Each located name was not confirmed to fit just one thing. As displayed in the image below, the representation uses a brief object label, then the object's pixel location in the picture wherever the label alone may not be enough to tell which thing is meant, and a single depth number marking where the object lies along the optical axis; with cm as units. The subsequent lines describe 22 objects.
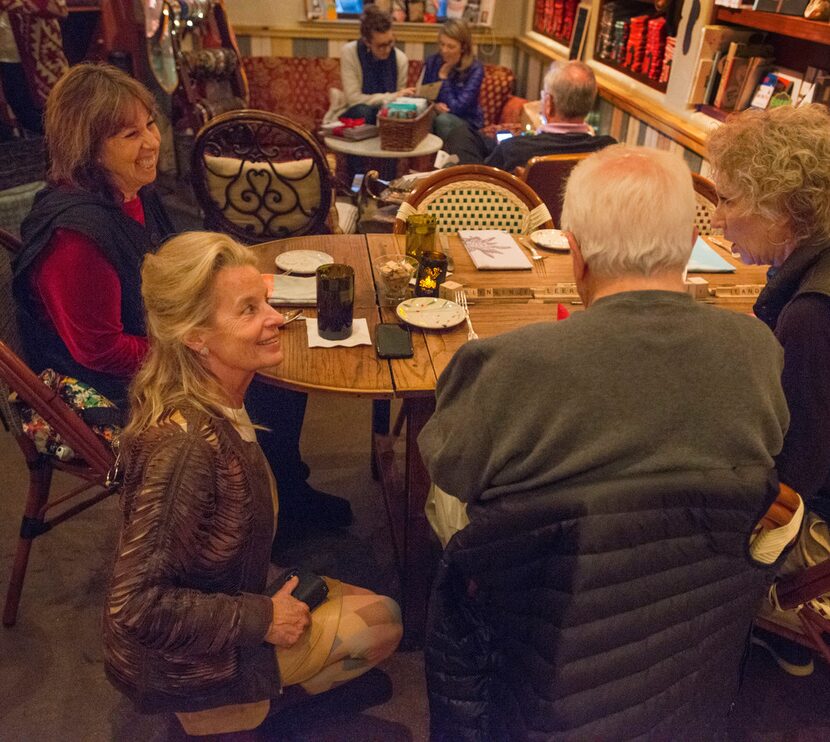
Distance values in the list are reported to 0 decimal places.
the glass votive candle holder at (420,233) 203
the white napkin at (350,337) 166
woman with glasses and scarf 461
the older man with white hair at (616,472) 90
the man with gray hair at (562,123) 305
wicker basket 367
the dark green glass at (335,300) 164
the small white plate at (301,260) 200
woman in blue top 479
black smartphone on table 162
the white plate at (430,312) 173
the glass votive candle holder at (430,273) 184
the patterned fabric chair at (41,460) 161
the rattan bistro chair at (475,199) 245
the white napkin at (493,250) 207
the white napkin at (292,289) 184
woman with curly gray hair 128
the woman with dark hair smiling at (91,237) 169
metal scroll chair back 274
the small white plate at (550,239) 220
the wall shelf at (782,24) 246
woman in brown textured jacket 113
